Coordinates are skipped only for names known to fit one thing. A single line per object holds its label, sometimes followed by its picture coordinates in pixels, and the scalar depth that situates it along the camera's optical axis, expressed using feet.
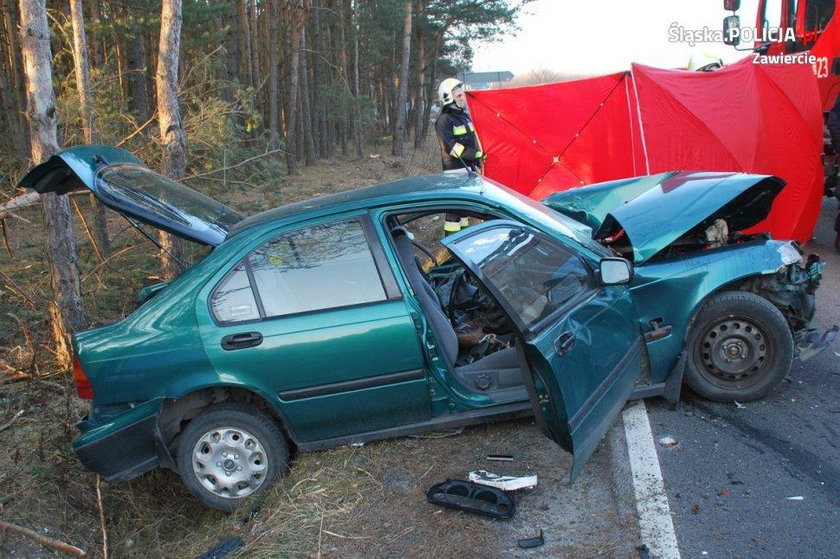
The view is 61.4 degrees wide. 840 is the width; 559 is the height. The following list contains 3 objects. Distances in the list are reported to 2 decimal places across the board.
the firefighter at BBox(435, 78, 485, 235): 27.71
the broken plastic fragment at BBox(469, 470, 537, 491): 11.92
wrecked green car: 12.54
